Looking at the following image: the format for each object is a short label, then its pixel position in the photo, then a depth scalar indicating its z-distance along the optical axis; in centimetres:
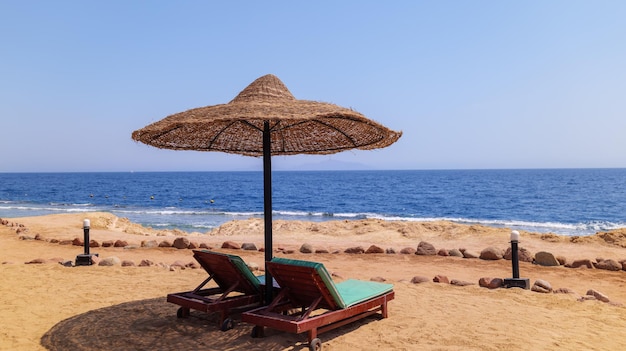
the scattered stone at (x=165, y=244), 1253
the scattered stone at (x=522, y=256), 1027
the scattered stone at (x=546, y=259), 986
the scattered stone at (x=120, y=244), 1269
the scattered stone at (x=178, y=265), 951
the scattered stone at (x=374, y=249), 1139
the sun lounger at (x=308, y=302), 455
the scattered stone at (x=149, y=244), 1266
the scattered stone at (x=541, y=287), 727
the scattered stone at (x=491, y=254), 1050
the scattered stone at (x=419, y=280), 796
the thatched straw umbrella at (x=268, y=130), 494
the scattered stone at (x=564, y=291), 716
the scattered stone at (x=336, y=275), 866
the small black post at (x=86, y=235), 995
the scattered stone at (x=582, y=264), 967
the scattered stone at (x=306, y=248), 1159
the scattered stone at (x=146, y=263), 965
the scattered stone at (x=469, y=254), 1070
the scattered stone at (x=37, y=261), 989
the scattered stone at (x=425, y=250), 1106
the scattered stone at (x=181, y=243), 1231
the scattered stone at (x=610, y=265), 948
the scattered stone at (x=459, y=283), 776
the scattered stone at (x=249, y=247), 1209
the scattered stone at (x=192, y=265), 954
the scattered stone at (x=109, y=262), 967
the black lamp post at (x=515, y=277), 750
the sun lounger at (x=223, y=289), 532
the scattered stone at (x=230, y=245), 1219
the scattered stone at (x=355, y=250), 1145
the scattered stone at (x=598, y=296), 679
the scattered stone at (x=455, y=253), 1087
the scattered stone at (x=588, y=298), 677
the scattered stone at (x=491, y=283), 763
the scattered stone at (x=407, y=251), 1124
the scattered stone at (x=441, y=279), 793
